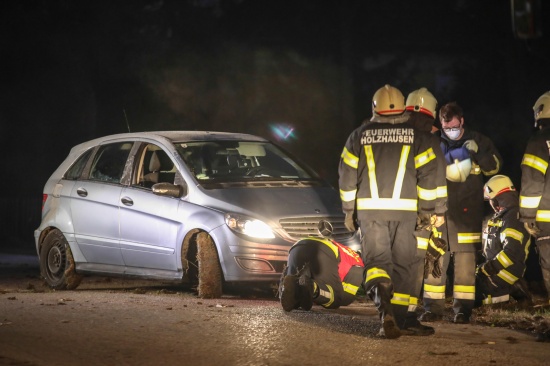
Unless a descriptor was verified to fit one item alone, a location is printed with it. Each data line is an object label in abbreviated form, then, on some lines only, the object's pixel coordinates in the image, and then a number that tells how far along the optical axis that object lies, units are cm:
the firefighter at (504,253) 1926
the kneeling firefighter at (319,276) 1655
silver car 1927
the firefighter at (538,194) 1663
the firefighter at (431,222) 1568
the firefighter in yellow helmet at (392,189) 1549
